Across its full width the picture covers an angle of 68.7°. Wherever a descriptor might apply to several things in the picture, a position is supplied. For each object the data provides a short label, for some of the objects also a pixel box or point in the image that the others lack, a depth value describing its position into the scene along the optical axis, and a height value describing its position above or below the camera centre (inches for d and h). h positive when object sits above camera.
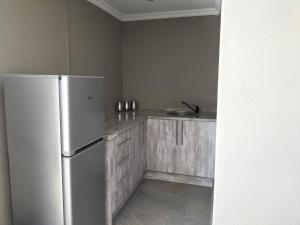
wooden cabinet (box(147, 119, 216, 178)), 112.3 -31.3
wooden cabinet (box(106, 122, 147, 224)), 79.5 -32.8
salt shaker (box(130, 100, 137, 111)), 140.5 -11.5
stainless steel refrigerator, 54.4 -15.5
